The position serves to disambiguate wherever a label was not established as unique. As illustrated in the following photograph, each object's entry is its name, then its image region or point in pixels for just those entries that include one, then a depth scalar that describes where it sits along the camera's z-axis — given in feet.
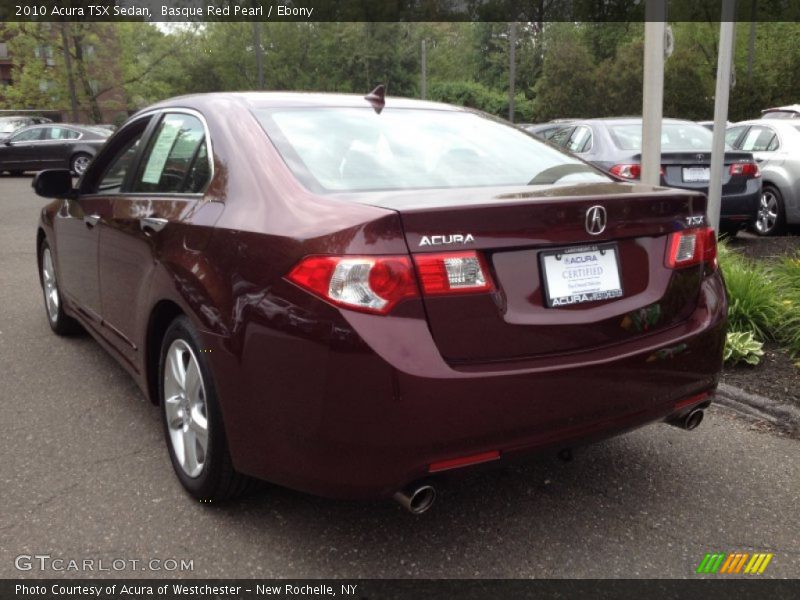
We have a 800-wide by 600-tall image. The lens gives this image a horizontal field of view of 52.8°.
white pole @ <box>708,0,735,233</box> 20.33
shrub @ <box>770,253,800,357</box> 16.02
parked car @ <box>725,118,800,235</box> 31.22
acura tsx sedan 7.77
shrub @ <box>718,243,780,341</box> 16.52
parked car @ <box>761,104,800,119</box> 43.09
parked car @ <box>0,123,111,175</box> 76.84
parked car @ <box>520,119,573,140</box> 36.58
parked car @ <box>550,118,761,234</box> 28.09
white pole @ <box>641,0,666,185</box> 18.94
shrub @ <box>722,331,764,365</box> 15.29
